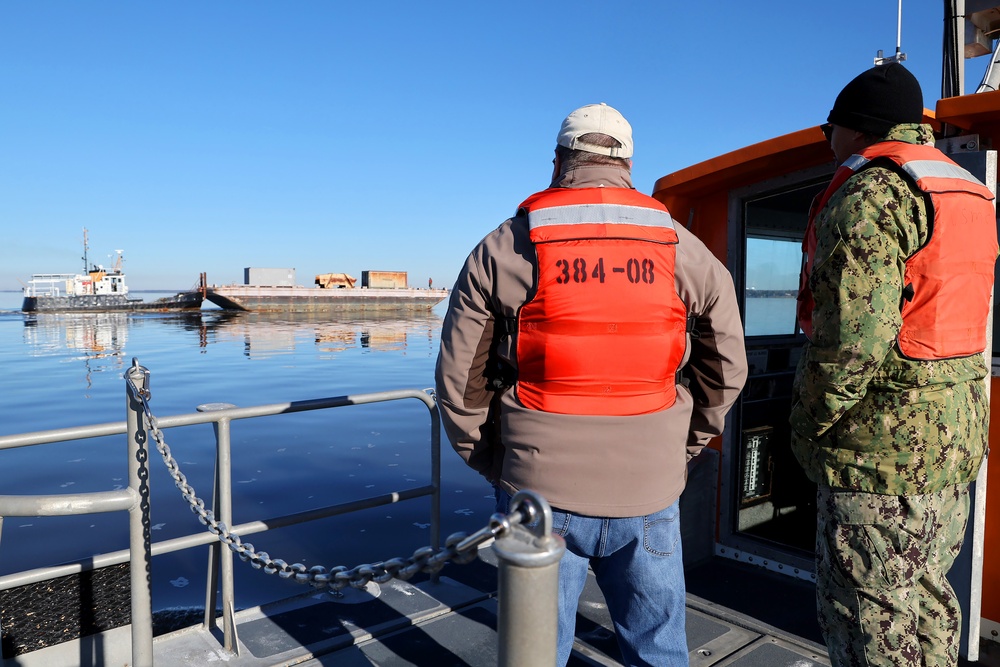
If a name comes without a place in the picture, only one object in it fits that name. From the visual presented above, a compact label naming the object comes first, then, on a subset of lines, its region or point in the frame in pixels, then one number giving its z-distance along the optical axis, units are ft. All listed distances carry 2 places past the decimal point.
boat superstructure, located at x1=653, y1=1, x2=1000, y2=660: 8.65
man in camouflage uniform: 6.51
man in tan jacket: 5.80
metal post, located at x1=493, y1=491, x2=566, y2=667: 3.62
